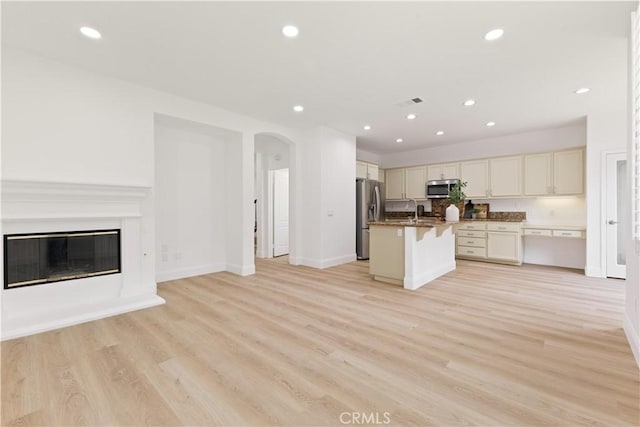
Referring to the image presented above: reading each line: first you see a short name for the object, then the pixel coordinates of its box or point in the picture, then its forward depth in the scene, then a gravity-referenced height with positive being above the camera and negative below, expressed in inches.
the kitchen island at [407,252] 155.3 -23.7
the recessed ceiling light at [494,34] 97.7 +62.1
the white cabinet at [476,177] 240.7 +29.8
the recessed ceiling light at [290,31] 96.5 +62.4
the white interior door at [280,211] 261.1 +0.1
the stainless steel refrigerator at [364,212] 250.1 -0.3
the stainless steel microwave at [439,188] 254.8 +21.9
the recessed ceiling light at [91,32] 97.7 +62.5
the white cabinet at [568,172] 200.7 +28.6
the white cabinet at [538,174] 212.5 +28.7
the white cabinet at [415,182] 275.4 +29.2
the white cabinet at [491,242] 216.8 -24.0
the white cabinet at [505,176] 225.6 +28.8
